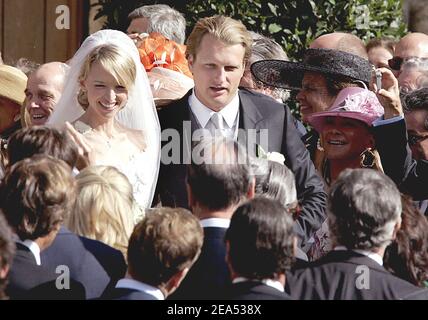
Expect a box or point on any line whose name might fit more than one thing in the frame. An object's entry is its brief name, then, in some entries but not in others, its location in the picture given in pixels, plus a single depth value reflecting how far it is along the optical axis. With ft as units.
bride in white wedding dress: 34.73
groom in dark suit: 34.06
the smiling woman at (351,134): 35.47
